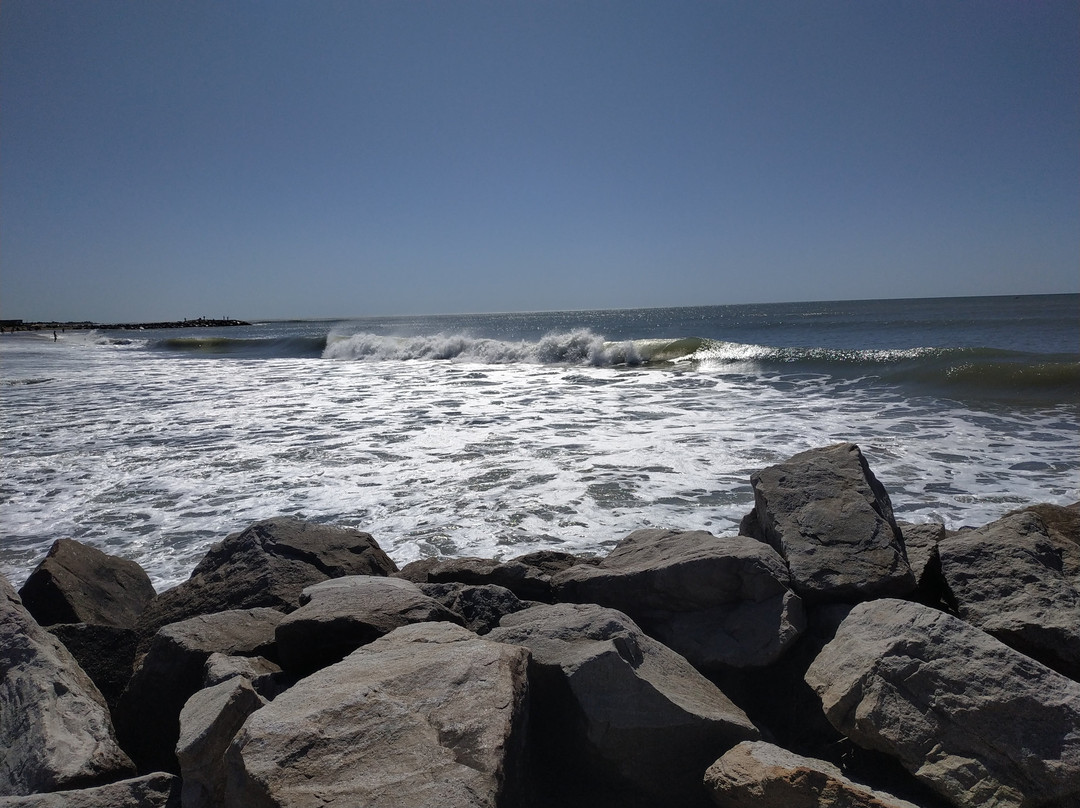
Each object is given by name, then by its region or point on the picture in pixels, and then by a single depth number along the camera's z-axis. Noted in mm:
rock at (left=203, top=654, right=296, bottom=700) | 2508
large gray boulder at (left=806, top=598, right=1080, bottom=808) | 1937
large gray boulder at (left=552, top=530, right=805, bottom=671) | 2805
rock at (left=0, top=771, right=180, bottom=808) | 1984
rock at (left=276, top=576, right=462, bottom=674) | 2736
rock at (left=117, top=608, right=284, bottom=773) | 2801
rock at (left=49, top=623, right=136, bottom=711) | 3229
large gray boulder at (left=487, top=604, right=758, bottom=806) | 2182
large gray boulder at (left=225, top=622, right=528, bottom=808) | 1701
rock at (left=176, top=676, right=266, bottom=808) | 2029
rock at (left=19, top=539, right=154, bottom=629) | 3734
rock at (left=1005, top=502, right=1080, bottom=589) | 3156
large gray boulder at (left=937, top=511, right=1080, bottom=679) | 2609
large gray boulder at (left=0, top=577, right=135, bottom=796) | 2201
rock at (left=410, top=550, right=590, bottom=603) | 3678
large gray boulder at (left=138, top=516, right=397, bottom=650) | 3629
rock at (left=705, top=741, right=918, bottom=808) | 1823
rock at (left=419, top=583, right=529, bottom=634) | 3160
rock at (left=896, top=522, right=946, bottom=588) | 3205
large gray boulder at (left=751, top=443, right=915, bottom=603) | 3006
